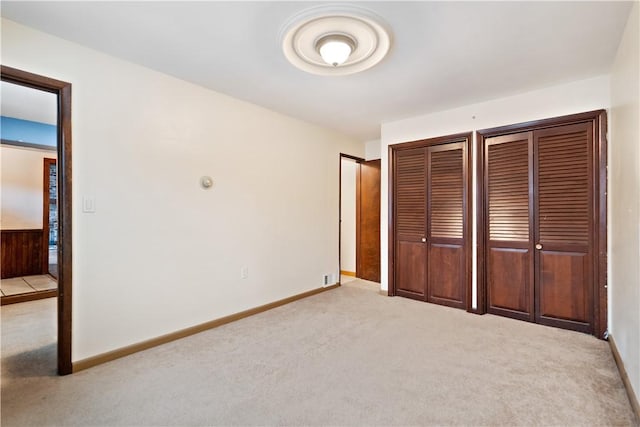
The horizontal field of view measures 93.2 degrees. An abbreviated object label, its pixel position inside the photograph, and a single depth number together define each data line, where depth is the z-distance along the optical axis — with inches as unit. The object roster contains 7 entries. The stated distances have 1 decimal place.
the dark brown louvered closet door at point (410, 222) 151.0
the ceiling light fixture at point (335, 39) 72.0
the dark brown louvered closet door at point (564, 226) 110.0
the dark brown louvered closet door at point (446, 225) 139.3
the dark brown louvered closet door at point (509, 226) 122.5
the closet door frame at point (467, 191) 135.9
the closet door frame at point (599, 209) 105.0
